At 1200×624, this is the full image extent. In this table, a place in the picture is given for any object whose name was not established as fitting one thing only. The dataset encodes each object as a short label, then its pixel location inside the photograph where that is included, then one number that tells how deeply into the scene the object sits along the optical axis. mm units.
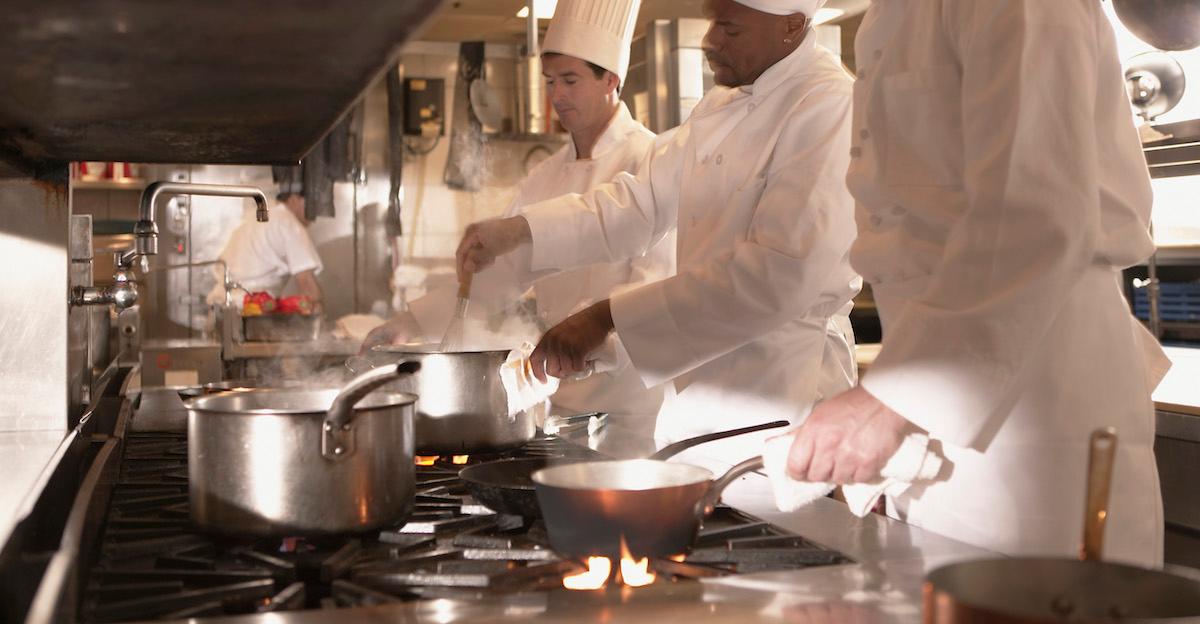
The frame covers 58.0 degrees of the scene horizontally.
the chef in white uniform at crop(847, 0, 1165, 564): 1213
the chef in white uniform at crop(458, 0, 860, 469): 2008
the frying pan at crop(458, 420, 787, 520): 1222
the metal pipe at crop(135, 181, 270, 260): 1958
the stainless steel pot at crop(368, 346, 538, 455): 1784
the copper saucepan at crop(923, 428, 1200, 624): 636
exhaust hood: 874
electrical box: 7523
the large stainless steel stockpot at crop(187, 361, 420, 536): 1138
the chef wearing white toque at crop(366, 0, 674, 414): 2693
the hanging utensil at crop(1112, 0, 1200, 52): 2684
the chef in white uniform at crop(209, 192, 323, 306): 6988
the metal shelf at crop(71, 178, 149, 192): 6875
